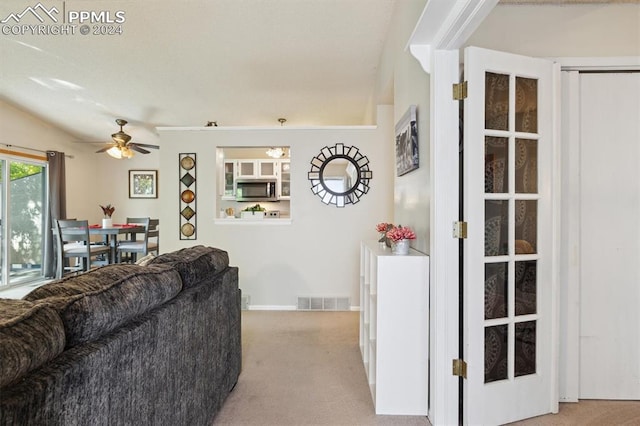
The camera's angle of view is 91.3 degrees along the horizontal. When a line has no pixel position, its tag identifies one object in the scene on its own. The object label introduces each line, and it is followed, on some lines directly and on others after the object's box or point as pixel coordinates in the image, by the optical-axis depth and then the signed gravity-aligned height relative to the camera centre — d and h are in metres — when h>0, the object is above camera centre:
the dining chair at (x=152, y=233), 4.96 -0.34
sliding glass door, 4.67 -0.11
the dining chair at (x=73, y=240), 4.37 -0.43
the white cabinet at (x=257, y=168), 6.25 +0.89
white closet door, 1.96 -0.14
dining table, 4.51 -0.29
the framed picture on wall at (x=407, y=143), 2.05 +0.49
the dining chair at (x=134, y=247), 4.71 -0.53
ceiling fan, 4.40 +0.95
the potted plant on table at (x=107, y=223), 4.69 -0.17
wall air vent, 3.72 -1.09
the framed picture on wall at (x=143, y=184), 6.72 +0.60
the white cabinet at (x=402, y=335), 1.79 -0.70
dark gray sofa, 0.70 -0.39
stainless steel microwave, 6.07 +0.43
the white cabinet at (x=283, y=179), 6.24 +0.67
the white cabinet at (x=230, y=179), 6.30 +0.68
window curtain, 5.23 +0.13
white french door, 1.67 -0.15
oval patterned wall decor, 3.81 +0.21
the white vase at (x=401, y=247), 1.87 -0.21
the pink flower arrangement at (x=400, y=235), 1.88 -0.13
